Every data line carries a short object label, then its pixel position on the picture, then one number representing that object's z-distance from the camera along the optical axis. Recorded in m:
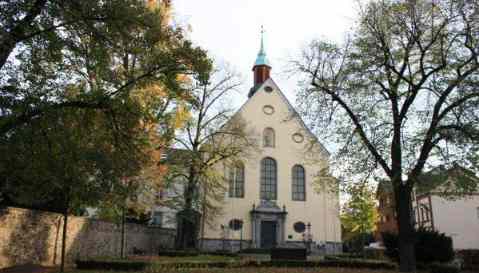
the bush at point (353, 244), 45.02
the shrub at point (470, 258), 21.95
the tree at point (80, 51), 10.66
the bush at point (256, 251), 30.71
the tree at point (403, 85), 15.35
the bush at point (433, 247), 19.52
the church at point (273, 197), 35.69
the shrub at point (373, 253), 28.90
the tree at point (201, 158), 28.48
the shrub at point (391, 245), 20.64
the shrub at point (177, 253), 24.77
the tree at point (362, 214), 36.25
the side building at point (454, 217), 35.59
